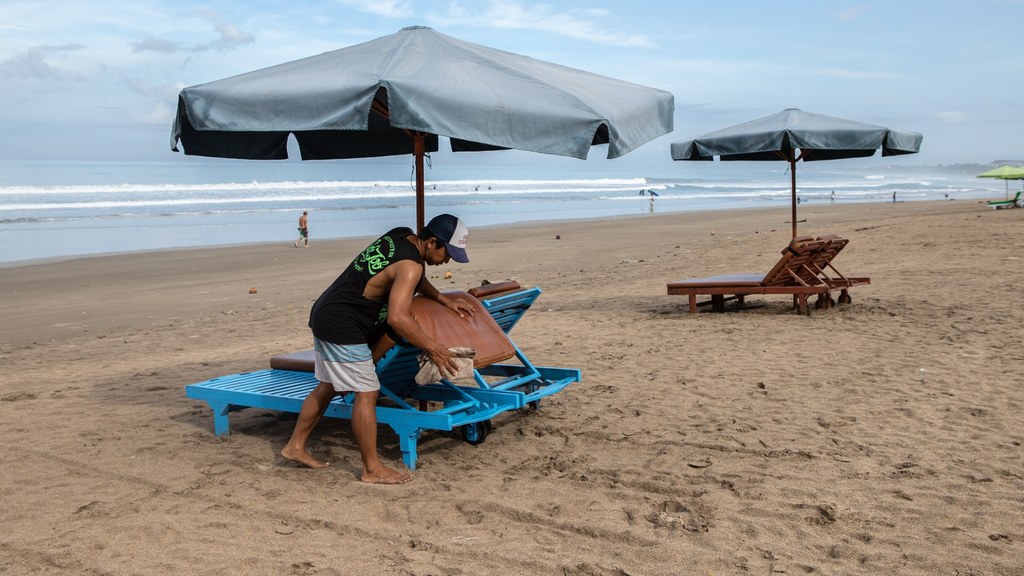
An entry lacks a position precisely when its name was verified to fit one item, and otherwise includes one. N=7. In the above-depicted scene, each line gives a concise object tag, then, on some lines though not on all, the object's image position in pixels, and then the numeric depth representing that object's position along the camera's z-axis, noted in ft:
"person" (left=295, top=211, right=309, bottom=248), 72.08
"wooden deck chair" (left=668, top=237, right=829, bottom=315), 29.45
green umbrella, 99.76
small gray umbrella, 31.60
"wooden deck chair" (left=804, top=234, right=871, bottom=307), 30.66
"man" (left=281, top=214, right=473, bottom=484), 14.32
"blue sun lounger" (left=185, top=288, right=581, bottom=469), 15.38
